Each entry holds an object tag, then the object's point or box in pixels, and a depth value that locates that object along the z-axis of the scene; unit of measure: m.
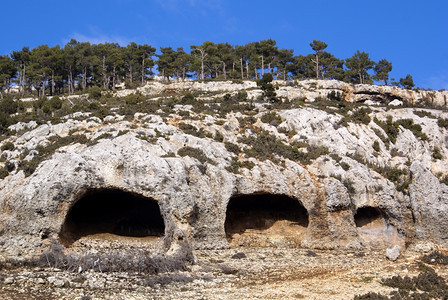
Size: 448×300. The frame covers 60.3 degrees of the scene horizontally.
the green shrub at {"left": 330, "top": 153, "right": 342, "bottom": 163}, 35.84
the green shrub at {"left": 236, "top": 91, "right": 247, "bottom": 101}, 54.16
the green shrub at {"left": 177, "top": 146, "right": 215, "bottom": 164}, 31.44
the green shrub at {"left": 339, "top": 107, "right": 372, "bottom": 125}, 43.81
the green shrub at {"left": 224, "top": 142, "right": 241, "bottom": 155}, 34.97
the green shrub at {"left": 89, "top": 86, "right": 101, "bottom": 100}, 63.31
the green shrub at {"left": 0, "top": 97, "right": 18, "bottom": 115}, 54.04
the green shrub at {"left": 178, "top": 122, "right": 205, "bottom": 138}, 35.67
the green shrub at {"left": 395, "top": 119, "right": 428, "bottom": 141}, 43.25
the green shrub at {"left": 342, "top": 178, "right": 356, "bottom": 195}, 32.62
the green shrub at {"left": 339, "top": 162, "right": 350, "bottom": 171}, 34.79
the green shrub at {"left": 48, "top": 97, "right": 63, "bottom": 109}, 54.50
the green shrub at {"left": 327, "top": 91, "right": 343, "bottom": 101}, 62.00
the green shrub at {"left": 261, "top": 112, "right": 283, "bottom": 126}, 42.80
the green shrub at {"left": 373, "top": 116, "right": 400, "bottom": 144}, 43.49
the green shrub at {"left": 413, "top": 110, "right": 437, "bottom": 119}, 46.83
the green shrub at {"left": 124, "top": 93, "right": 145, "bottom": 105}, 51.75
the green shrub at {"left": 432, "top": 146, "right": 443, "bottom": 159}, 41.23
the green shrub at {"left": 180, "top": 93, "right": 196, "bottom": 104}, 49.09
